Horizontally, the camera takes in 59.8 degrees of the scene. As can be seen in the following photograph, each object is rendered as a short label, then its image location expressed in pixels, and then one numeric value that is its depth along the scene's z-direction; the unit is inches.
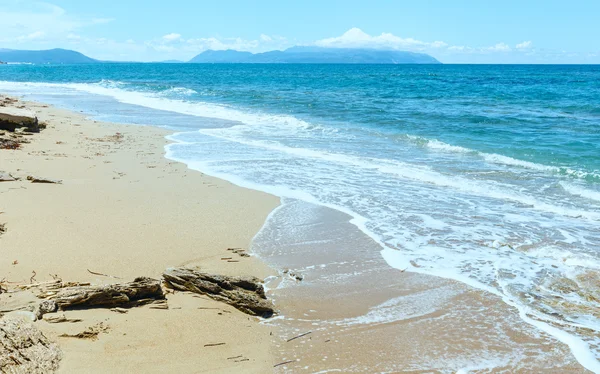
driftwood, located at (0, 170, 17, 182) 363.1
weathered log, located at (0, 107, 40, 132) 562.8
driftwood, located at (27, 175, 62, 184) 367.6
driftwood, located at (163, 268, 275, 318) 197.5
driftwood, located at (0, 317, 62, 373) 132.3
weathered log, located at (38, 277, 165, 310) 179.0
